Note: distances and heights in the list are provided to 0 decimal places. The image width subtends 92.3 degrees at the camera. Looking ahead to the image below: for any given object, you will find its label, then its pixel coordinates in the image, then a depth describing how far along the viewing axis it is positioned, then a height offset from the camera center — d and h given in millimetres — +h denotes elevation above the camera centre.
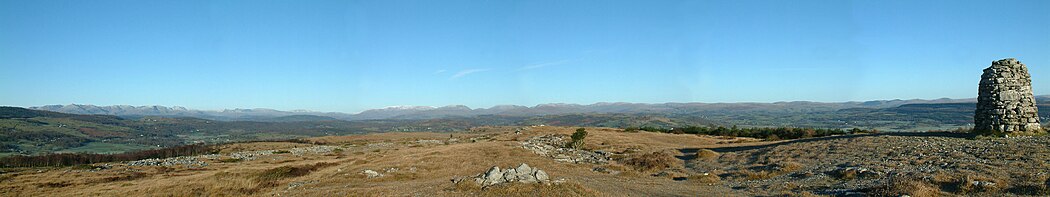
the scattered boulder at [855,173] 19734 -2664
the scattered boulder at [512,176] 22509 -3126
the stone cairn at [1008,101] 28250 +258
